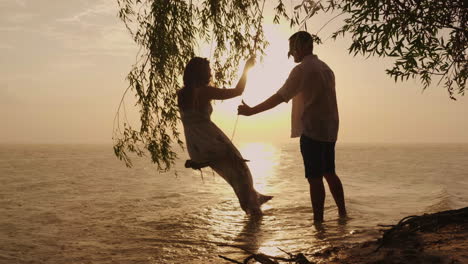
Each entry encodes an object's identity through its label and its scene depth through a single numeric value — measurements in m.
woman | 6.52
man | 5.97
